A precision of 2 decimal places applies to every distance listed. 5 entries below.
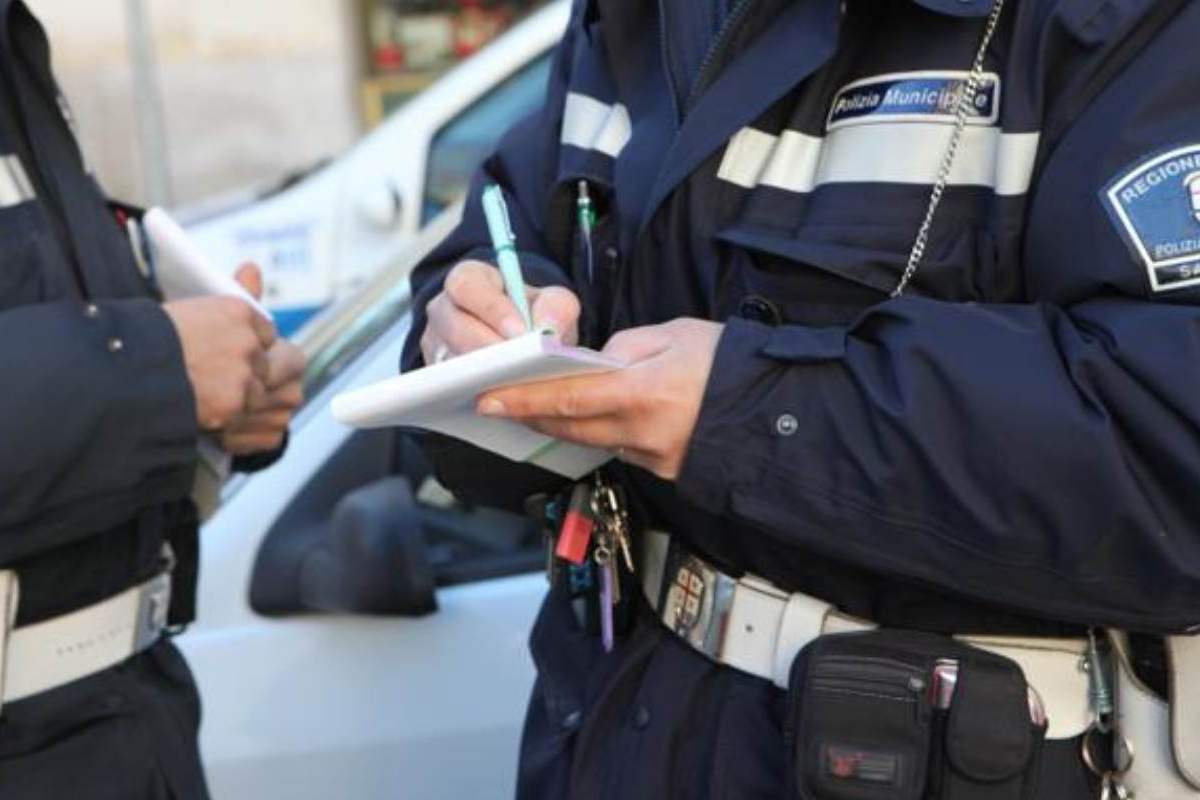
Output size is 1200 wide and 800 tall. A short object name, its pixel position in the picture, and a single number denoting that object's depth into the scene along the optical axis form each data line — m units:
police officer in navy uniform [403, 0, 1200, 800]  2.12
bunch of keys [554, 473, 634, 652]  2.37
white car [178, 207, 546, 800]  2.92
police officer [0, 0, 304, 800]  2.45
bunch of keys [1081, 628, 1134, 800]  2.22
